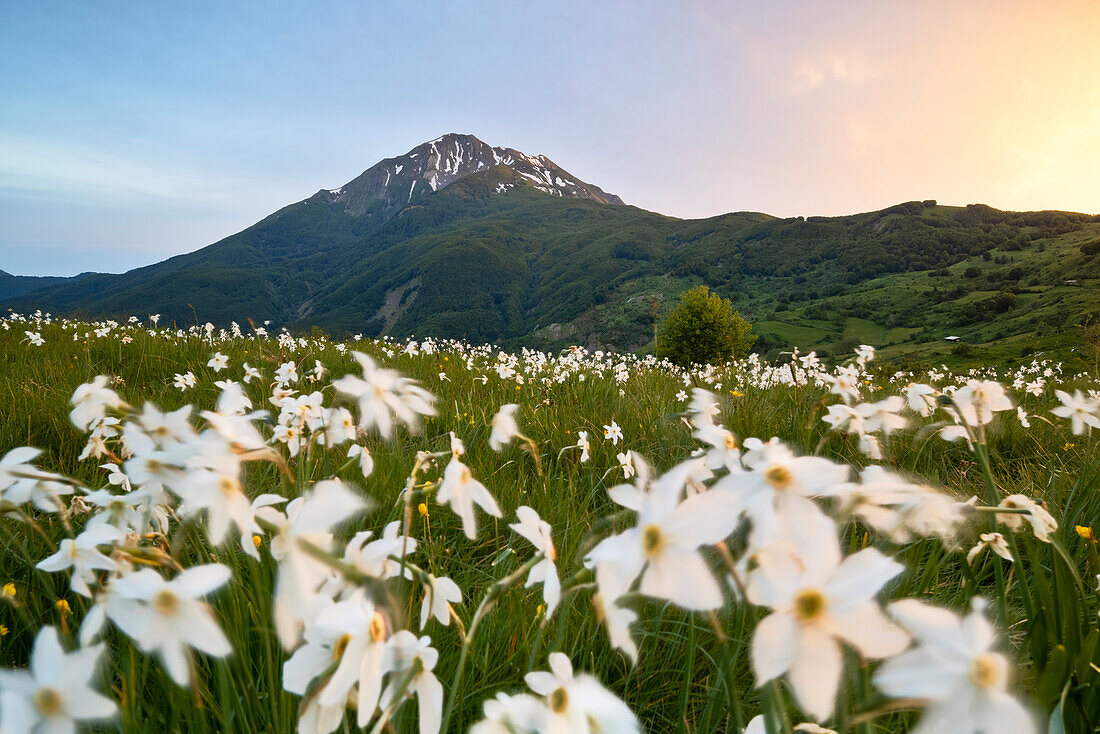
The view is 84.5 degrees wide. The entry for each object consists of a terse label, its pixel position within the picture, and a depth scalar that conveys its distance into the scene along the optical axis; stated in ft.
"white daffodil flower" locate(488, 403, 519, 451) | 2.03
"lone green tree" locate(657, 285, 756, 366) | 107.23
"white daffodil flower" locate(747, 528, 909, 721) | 0.76
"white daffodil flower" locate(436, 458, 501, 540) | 1.34
